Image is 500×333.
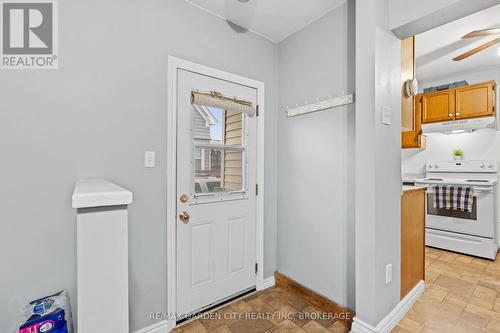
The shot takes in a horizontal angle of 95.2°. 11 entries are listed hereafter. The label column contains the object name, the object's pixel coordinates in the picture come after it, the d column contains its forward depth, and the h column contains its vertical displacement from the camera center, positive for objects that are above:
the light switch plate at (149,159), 1.68 +0.06
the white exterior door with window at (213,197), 1.87 -0.27
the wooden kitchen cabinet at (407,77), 1.98 +0.80
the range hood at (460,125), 3.22 +0.62
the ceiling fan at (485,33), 2.14 +1.27
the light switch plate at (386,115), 1.65 +0.38
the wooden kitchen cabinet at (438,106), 3.57 +0.99
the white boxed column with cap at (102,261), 0.59 -0.25
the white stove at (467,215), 3.01 -0.68
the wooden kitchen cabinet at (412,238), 1.93 -0.65
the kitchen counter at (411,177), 3.94 -0.18
